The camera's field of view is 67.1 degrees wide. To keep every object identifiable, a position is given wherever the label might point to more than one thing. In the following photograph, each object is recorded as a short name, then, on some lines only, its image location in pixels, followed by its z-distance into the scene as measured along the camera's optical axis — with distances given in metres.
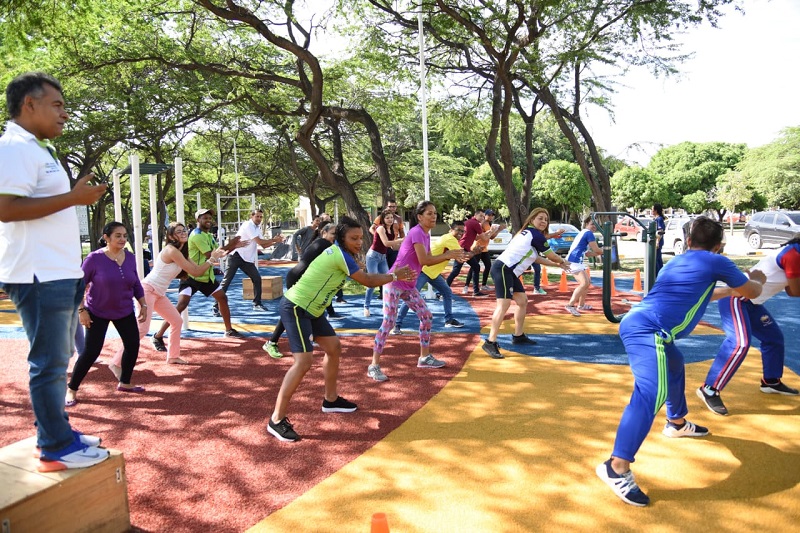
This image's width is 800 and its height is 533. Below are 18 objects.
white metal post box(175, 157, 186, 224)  8.46
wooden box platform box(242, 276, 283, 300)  12.30
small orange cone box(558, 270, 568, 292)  13.03
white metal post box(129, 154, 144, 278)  7.76
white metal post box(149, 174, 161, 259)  8.09
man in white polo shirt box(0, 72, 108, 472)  2.75
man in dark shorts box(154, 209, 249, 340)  7.90
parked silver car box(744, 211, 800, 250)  22.56
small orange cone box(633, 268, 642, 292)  12.72
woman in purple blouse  5.41
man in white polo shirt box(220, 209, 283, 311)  10.12
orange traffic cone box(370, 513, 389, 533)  2.83
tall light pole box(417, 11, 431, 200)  12.02
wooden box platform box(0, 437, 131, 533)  2.65
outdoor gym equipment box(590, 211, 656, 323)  7.05
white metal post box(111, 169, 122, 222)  8.16
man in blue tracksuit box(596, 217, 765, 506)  3.47
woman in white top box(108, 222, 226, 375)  6.48
